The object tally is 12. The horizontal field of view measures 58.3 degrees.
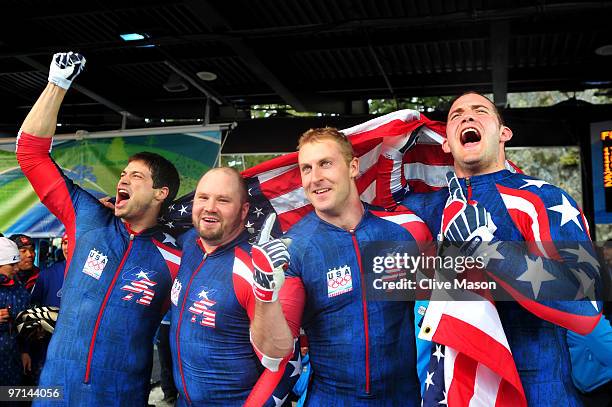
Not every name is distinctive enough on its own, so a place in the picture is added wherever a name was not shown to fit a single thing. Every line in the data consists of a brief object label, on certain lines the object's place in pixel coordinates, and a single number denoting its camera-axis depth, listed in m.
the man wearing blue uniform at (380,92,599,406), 1.89
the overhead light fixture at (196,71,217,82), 4.89
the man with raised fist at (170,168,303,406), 2.50
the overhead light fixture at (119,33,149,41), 4.16
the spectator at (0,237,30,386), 3.80
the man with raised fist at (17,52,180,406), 2.77
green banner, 5.11
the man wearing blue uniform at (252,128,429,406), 2.30
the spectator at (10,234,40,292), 4.55
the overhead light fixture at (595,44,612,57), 4.14
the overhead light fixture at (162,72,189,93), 4.94
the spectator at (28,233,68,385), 4.07
